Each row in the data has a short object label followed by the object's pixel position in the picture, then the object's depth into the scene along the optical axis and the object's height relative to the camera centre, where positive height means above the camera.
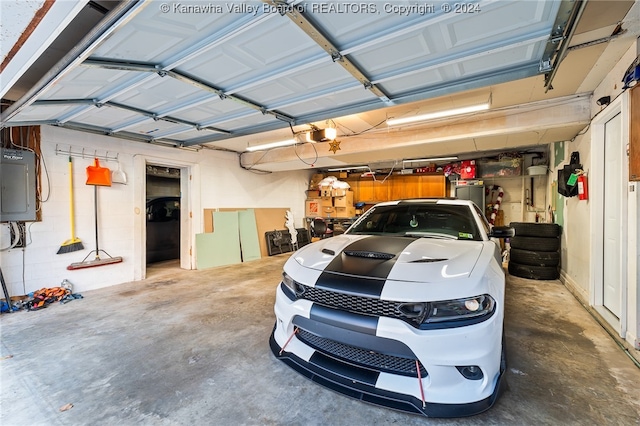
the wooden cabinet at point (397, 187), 7.76 +0.66
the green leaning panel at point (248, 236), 6.57 -0.66
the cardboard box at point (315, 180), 8.93 +0.98
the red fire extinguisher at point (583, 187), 3.33 +0.25
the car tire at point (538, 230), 4.48 -0.39
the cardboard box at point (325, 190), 8.20 +0.59
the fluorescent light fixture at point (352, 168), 7.93 +1.29
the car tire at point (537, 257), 4.50 -0.88
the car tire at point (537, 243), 4.48 -0.63
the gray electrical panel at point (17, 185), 3.36 +0.35
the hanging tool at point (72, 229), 3.95 -0.27
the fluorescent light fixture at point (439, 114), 3.14 +1.20
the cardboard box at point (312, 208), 8.72 +0.04
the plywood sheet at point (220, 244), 5.73 -0.77
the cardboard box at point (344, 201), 8.15 +0.25
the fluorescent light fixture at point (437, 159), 6.68 +1.25
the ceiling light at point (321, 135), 4.18 +1.22
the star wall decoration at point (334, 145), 4.97 +1.20
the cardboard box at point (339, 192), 7.98 +0.51
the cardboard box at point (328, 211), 8.42 -0.07
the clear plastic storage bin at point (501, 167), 6.43 +1.00
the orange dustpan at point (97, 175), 4.15 +0.58
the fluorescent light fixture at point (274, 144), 4.79 +1.23
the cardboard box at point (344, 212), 8.22 -0.10
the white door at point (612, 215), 2.72 -0.10
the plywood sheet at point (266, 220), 7.15 -0.30
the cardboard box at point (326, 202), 8.45 +0.23
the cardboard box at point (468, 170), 6.77 +0.99
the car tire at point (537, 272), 4.52 -1.13
